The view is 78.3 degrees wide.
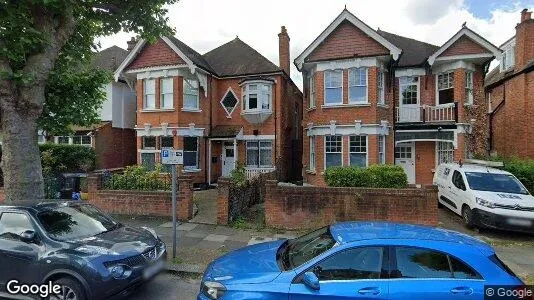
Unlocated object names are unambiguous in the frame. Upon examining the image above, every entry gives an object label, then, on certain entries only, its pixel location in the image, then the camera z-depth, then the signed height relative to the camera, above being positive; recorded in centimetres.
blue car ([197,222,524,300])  335 -129
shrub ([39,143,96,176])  1450 -22
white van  855 -129
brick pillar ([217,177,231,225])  930 -135
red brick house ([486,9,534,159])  1617 +290
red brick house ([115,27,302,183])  1661 +236
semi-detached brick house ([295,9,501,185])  1445 +243
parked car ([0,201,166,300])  437 -143
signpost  654 -14
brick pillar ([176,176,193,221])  989 -137
